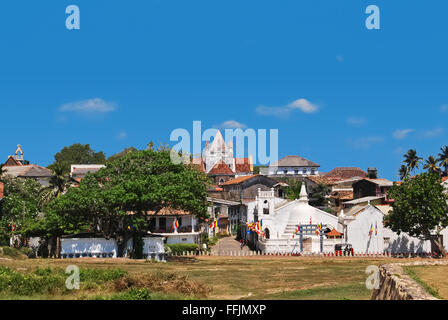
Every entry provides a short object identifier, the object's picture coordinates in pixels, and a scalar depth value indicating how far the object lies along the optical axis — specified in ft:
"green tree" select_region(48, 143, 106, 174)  545.03
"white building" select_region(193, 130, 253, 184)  448.24
